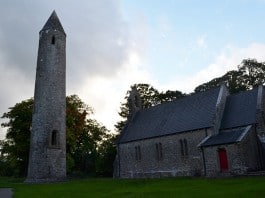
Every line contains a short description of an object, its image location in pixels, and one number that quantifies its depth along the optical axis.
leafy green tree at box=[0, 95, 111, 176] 28.45
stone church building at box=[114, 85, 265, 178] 18.64
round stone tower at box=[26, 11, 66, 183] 22.07
